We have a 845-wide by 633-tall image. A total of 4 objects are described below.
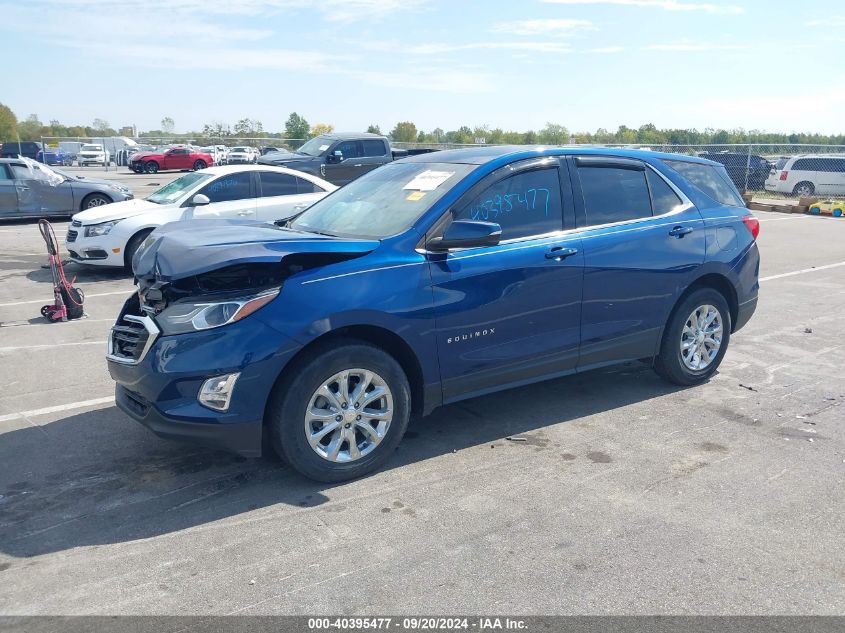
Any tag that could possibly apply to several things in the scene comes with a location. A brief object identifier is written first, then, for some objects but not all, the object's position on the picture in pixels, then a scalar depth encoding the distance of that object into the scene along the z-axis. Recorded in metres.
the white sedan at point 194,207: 10.90
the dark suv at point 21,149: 39.78
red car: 41.19
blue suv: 4.18
